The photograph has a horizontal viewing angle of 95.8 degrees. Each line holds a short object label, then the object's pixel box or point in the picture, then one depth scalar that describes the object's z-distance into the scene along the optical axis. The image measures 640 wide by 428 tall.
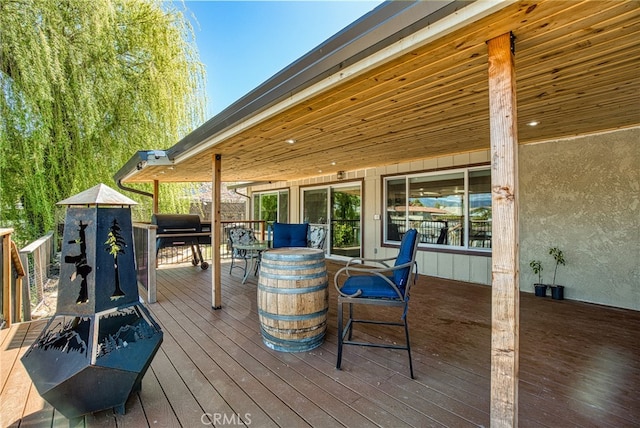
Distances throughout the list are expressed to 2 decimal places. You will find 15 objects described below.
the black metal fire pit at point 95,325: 1.65
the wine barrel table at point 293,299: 2.49
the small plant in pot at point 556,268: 4.12
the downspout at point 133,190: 6.08
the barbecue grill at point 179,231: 5.77
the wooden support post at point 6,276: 2.98
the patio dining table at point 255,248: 5.20
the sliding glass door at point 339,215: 7.17
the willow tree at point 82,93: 4.27
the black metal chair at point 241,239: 5.85
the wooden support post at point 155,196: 6.88
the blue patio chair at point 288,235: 4.92
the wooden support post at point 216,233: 3.80
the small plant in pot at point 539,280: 4.27
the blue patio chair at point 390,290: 2.22
